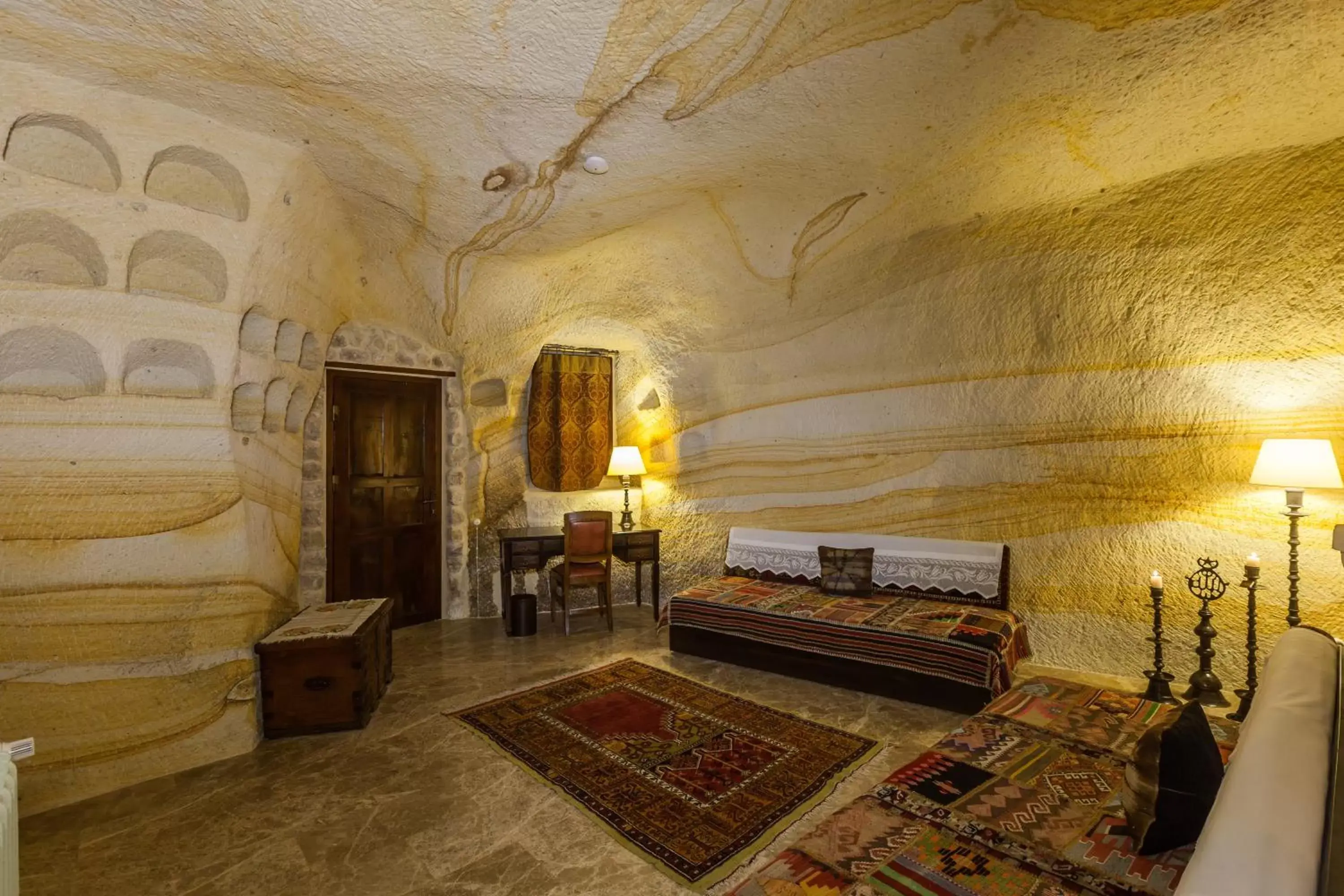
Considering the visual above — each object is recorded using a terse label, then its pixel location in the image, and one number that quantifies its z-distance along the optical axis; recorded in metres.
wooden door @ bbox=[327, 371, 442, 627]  4.44
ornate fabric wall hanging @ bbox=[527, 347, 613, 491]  5.32
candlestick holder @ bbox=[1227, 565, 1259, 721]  2.81
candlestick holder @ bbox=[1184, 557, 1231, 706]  3.00
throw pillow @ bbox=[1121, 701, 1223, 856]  1.29
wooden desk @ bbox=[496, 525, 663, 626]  4.53
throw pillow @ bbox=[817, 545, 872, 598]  3.96
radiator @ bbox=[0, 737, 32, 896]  1.47
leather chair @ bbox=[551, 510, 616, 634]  4.49
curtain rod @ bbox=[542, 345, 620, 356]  5.37
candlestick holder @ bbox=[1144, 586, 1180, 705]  3.05
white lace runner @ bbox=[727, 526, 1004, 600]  3.70
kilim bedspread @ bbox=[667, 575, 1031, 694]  3.04
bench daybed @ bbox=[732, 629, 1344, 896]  0.90
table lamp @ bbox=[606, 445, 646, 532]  5.22
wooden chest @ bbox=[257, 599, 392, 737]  2.88
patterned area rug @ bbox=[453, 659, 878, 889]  2.15
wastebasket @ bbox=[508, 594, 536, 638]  4.47
